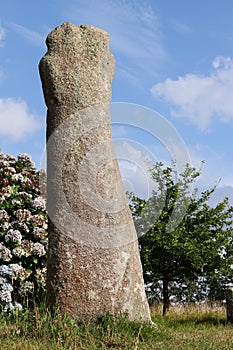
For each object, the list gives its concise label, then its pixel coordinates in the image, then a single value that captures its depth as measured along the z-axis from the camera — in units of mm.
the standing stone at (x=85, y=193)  7199
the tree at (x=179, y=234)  12125
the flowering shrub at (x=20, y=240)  8469
